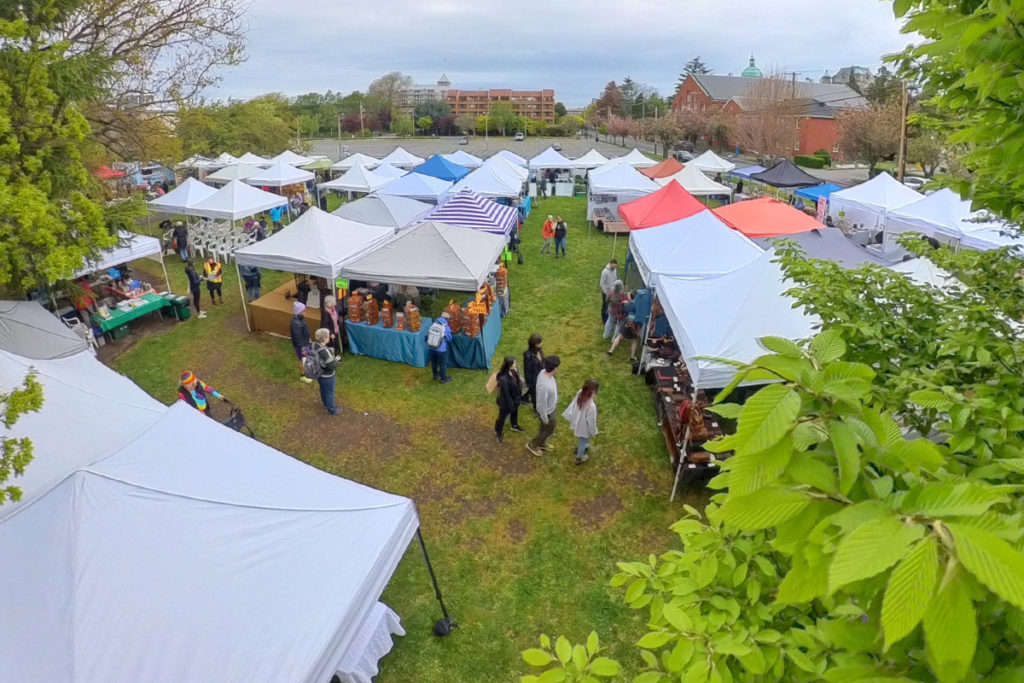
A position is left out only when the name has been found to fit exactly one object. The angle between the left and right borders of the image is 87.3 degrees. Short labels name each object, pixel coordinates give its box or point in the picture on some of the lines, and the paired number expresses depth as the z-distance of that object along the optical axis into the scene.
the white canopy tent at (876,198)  14.76
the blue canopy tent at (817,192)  19.52
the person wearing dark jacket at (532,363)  7.55
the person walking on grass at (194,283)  11.13
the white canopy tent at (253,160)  26.20
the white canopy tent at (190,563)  3.12
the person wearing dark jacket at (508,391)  7.04
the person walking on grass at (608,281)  10.87
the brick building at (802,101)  44.71
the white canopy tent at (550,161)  26.55
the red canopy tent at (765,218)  11.59
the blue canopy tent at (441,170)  20.73
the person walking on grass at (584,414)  6.54
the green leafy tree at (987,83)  1.50
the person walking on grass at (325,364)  7.76
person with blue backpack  8.63
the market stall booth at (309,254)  9.66
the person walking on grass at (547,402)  6.62
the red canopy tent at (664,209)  12.94
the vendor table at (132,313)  10.33
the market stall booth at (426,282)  9.23
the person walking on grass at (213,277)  12.09
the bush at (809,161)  42.44
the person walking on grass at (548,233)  16.28
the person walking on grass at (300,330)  8.89
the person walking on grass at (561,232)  15.65
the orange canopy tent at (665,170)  22.39
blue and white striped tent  12.05
